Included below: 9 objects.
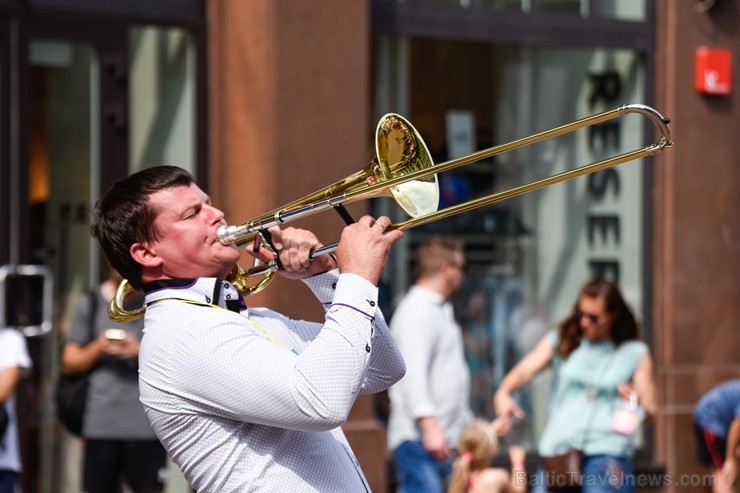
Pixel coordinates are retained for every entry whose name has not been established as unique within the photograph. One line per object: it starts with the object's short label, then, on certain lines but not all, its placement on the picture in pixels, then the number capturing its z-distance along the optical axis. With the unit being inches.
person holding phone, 473.0
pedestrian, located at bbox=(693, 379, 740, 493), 485.2
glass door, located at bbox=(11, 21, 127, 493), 531.0
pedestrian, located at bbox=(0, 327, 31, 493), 415.1
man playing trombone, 215.5
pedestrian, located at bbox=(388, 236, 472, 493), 485.5
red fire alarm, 633.5
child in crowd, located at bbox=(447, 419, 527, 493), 460.0
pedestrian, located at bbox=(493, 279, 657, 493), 469.4
